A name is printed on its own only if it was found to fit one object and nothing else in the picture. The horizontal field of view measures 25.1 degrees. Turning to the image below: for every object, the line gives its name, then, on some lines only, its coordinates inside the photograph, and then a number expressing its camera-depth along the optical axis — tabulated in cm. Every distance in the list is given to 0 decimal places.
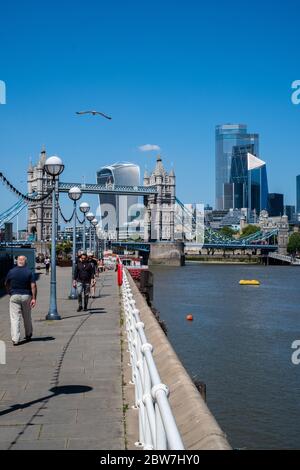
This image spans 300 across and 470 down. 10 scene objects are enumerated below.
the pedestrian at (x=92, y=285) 1792
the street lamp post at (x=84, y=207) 2781
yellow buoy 5909
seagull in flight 2869
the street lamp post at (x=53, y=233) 1451
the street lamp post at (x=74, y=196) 2152
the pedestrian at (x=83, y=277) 1624
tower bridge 12050
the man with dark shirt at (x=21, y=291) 1073
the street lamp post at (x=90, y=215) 3270
